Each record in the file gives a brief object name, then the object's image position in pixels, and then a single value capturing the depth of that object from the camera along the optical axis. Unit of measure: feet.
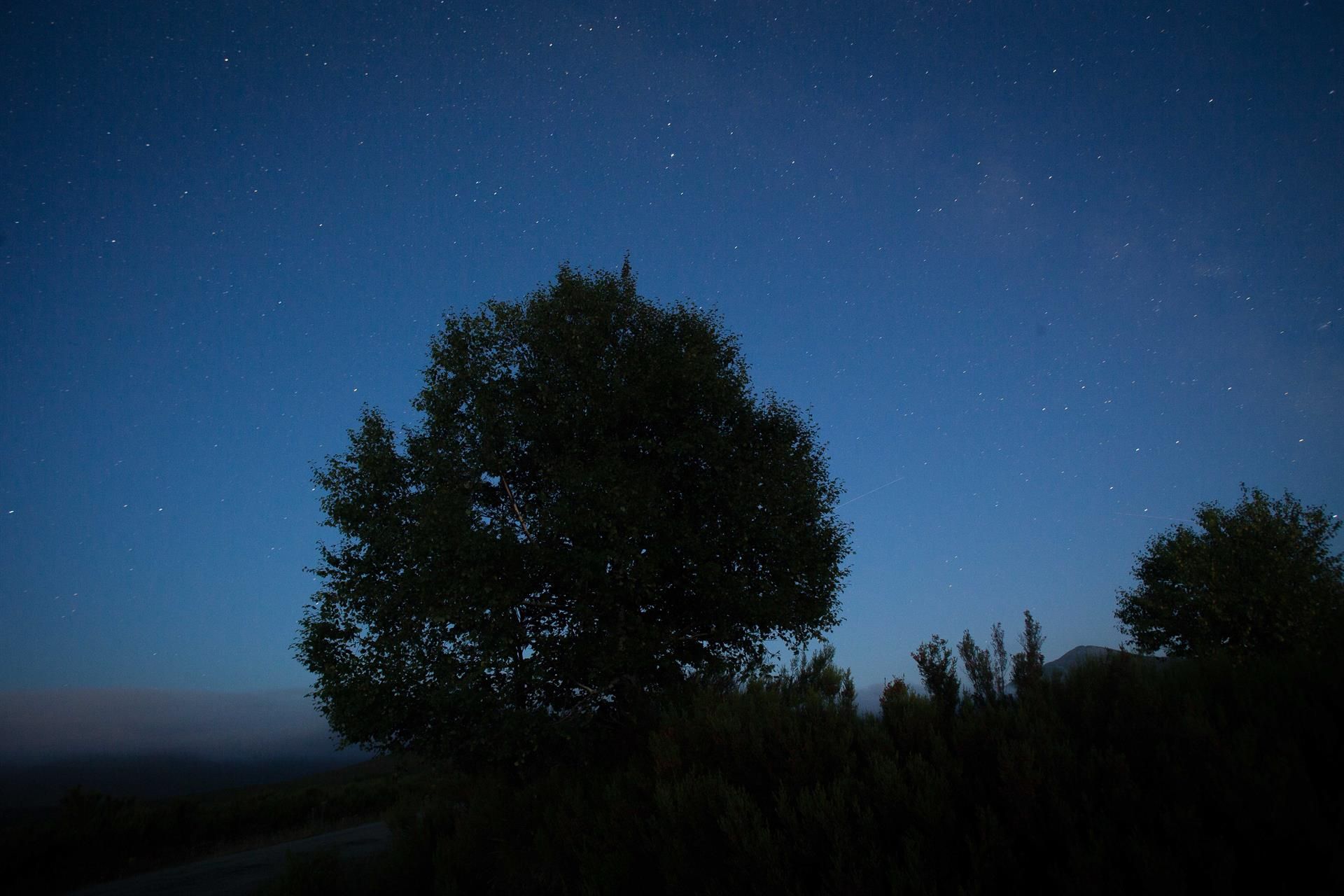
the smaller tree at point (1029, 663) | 29.30
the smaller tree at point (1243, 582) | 97.30
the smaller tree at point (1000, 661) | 32.17
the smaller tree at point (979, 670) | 32.65
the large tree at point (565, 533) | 40.63
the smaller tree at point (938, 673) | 34.71
